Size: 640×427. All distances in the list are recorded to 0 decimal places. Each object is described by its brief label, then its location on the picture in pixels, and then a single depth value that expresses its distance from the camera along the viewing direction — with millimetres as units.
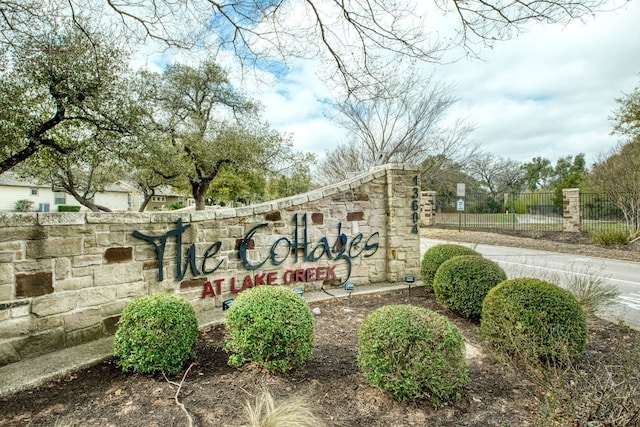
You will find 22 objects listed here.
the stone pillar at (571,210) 15234
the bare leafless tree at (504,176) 41156
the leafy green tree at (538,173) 53541
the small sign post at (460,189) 16766
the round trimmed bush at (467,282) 4473
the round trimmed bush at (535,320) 3084
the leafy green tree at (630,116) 13492
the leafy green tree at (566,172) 28706
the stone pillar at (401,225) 6406
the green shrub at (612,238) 12370
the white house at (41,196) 31172
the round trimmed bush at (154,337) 2902
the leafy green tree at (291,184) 22797
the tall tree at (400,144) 18719
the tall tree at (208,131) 18359
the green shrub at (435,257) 5773
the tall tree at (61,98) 8195
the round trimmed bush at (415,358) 2500
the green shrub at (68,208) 27819
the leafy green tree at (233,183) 21250
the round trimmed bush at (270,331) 2898
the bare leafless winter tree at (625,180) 13164
